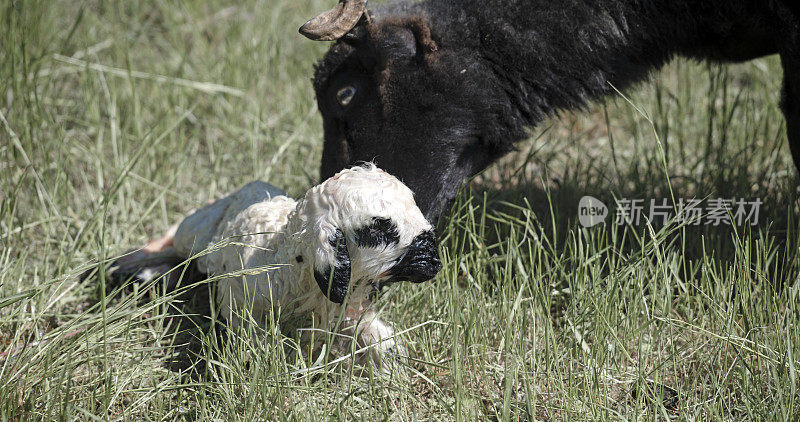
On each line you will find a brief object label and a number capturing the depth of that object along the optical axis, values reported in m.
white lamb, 4.21
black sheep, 5.95
